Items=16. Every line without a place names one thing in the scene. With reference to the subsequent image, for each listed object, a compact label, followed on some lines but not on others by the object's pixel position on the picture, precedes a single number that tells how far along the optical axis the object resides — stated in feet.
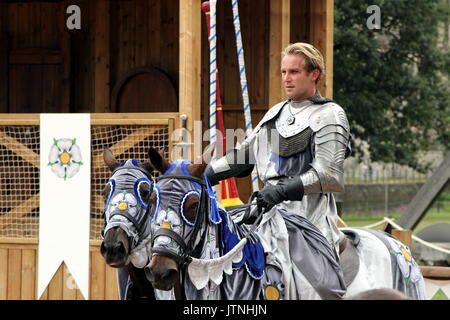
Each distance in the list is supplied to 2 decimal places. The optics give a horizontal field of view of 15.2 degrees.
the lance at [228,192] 43.10
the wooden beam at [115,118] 46.24
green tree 121.77
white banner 47.27
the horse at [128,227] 31.49
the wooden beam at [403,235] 48.50
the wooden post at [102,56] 72.18
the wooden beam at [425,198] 76.28
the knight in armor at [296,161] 29.26
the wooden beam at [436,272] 49.41
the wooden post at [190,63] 45.17
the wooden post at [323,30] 58.65
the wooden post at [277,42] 54.46
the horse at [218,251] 26.25
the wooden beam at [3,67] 75.78
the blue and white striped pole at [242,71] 46.52
